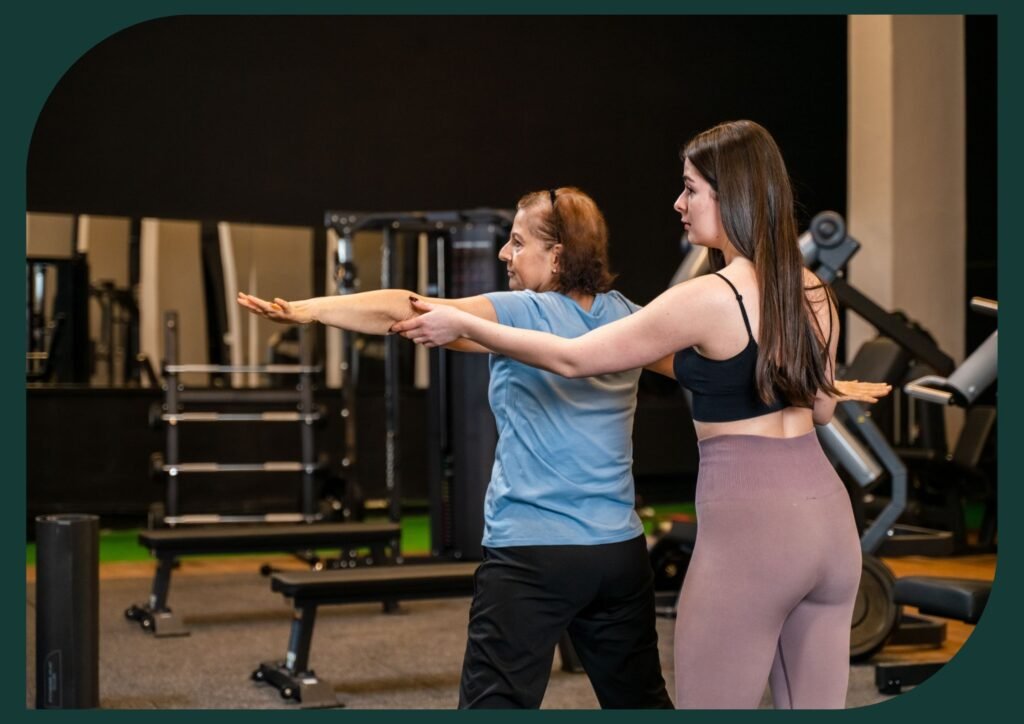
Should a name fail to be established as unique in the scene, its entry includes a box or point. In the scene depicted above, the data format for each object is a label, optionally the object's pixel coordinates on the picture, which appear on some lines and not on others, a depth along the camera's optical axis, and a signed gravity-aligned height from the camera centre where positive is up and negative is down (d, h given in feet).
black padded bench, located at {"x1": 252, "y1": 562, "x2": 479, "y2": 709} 13.35 -2.57
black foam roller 10.62 -2.19
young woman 6.32 -0.41
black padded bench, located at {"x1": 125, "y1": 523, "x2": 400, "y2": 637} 17.07 -2.60
